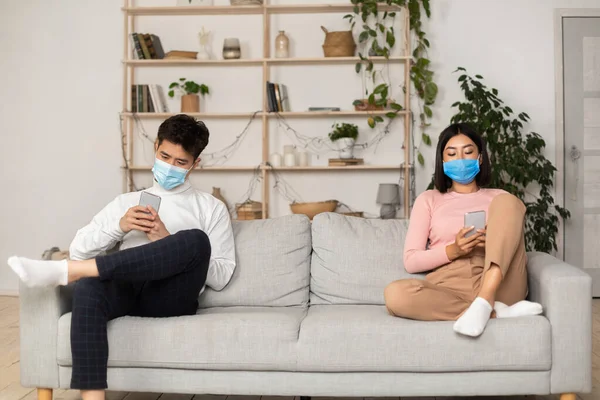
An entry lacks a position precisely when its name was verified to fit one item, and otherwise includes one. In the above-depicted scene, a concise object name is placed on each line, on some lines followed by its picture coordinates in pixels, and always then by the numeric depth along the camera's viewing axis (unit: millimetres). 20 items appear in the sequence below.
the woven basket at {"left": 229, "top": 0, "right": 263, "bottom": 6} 4930
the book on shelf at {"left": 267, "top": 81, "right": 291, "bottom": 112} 4922
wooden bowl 4766
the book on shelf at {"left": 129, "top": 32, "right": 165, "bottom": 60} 4973
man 2178
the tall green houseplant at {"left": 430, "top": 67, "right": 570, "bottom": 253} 4527
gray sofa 2256
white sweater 2555
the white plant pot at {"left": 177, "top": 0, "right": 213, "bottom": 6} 5012
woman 2340
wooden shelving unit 4879
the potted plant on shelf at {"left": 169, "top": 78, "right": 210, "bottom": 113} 4973
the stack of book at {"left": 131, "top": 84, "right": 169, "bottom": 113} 5008
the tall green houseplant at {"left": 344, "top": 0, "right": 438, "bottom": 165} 4785
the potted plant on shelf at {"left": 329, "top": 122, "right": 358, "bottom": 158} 4891
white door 4941
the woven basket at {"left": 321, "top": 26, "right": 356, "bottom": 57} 4852
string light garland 5047
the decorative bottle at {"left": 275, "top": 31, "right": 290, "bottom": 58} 4941
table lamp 4844
